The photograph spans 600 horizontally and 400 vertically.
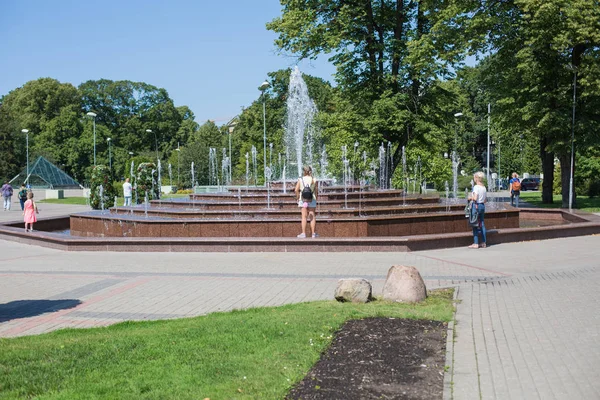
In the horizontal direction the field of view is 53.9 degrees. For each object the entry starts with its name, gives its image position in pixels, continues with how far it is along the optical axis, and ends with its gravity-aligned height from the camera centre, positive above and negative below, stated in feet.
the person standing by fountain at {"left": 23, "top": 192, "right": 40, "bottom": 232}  60.44 -3.01
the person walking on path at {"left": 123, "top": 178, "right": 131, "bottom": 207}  96.58 -1.58
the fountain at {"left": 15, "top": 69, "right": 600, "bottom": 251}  45.06 -3.66
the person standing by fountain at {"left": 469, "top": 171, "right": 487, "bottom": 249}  45.11 -2.33
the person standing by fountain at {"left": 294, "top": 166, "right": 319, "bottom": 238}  46.62 -1.36
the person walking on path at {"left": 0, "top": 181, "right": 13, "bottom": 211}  116.67 -2.03
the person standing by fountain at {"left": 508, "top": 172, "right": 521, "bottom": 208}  87.92 -1.64
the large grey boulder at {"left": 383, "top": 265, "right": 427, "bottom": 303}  25.71 -4.73
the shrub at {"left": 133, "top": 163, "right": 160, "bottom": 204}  104.42 +0.20
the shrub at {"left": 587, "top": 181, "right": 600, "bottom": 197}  125.08 -2.77
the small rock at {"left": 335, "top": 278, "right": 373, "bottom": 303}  25.17 -4.81
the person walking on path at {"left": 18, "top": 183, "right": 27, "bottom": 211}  107.04 -1.89
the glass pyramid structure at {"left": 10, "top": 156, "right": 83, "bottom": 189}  213.66 +2.37
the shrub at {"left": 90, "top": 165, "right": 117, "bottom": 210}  98.48 -0.91
